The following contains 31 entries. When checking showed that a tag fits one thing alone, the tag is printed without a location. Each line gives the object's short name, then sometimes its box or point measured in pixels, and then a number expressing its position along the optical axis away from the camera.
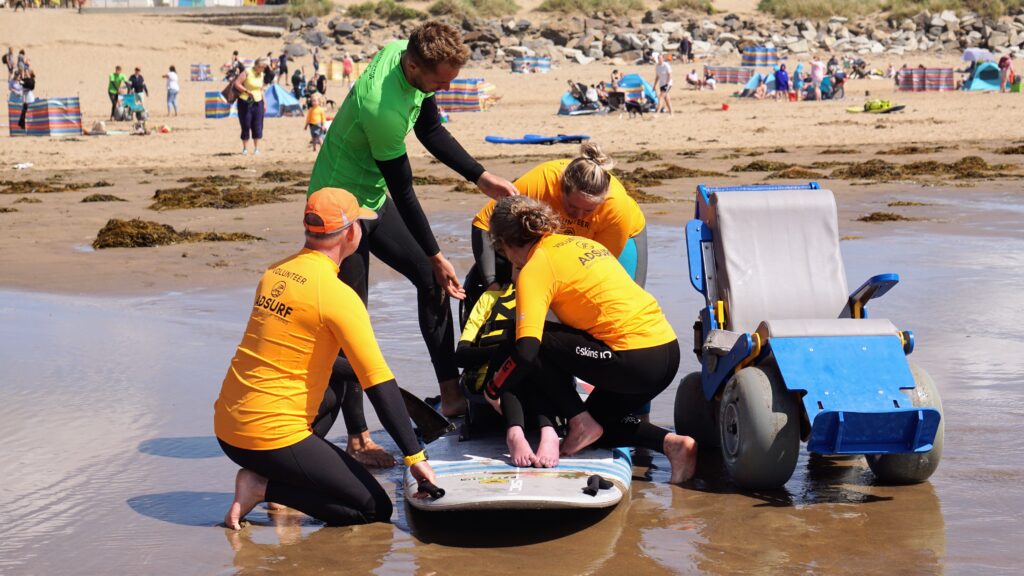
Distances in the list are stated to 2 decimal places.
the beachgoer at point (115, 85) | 29.84
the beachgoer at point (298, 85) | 35.72
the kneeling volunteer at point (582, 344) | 4.56
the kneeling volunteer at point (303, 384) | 4.07
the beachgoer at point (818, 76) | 33.22
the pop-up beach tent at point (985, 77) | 35.25
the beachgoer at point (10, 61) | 37.52
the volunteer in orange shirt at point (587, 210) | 5.02
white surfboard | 4.05
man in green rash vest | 4.95
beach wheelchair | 4.30
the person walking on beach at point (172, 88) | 31.27
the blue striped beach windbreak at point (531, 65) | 45.44
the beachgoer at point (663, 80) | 27.73
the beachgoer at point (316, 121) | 21.47
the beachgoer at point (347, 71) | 41.72
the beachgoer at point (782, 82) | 34.06
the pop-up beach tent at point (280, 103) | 31.36
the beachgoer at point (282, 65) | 41.03
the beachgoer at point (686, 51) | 48.34
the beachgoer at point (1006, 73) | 33.75
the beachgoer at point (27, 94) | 26.23
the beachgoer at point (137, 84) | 30.08
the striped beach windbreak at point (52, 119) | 26.45
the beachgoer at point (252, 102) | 21.14
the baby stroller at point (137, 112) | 26.27
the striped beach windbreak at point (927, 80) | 35.69
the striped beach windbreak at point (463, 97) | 30.84
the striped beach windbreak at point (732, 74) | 41.66
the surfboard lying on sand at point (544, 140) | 22.30
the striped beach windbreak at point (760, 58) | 46.09
